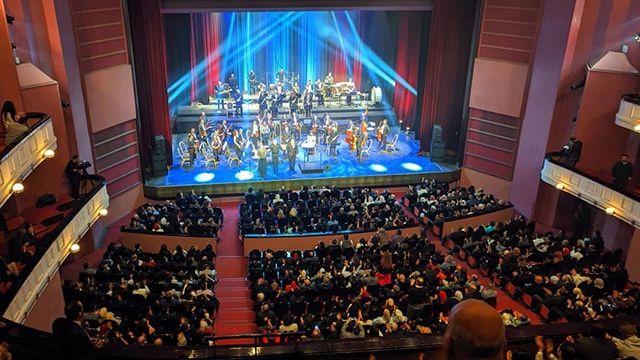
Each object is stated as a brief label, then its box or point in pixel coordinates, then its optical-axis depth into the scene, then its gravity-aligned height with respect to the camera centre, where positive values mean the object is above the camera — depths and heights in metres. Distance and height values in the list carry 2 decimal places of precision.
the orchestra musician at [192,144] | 18.45 -4.94
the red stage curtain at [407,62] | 21.17 -2.54
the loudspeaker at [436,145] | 19.47 -5.11
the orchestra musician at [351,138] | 19.49 -4.91
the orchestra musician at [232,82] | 22.39 -3.55
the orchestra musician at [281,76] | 23.02 -3.35
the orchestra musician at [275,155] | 18.16 -5.16
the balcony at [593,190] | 12.35 -4.48
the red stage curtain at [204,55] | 21.53 -2.45
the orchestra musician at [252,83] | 22.73 -3.61
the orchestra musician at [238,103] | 21.09 -4.10
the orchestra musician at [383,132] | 19.94 -4.79
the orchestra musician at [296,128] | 19.34 -4.61
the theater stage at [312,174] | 17.45 -5.79
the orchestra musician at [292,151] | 18.02 -4.99
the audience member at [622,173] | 12.72 -3.86
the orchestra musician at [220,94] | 22.02 -3.95
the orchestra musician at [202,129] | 18.80 -4.56
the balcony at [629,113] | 12.89 -2.59
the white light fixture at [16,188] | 9.34 -3.28
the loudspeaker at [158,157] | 17.70 -5.17
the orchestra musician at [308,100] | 21.17 -3.97
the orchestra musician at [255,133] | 18.94 -4.66
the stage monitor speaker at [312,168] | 18.41 -5.65
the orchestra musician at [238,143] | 18.62 -4.96
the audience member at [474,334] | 1.71 -1.02
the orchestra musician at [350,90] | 22.56 -3.89
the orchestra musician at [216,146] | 18.55 -5.02
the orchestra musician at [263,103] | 20.98 -4.06
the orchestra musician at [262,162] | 17.91 -5.33
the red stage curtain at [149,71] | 16.70 -2.46
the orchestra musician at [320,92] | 22.11 -3.86
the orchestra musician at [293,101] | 20.73 -3.91
